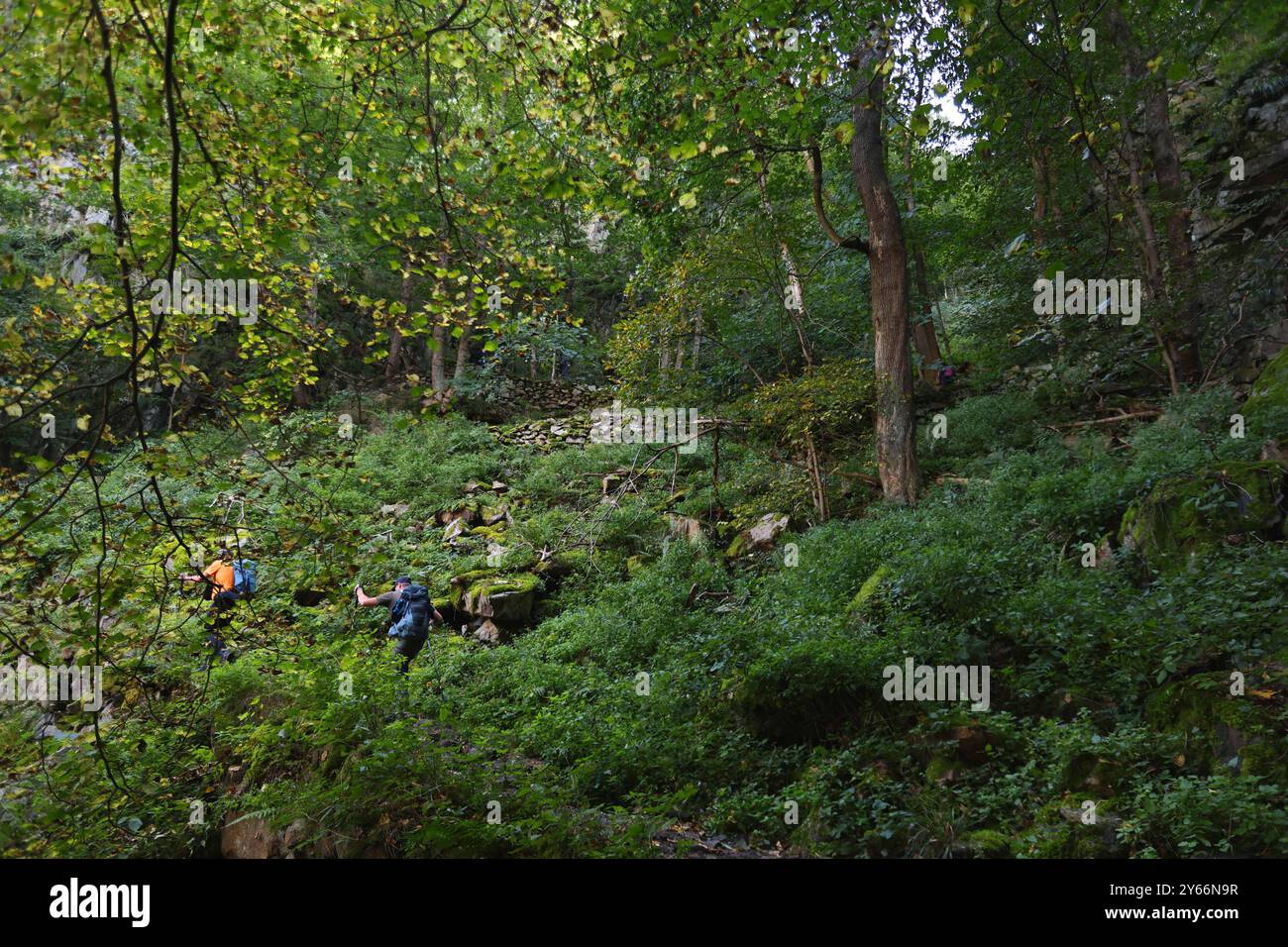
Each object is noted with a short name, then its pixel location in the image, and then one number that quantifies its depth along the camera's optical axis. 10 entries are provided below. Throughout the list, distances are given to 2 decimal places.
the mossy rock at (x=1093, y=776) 4.03
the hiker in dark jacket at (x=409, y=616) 8.16
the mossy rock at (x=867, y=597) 6.59
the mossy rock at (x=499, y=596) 9.90
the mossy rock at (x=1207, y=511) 5.91
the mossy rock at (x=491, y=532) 12.18
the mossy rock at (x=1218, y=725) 3.68
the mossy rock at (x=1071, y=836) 3.58
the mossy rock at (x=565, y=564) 10.90
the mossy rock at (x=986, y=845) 3.82
